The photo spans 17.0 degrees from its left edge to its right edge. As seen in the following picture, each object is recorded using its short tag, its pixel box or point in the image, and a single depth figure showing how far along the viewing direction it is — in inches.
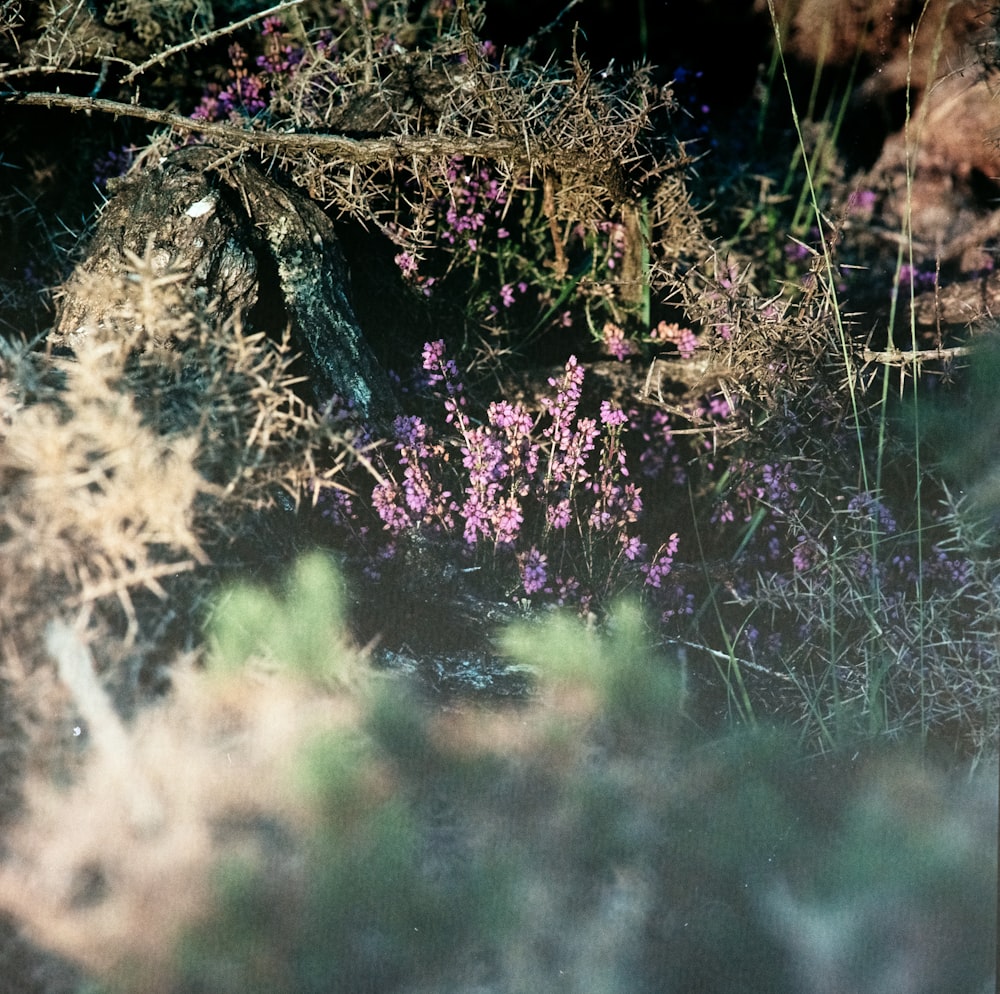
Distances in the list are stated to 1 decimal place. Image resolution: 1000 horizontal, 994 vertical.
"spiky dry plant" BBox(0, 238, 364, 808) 64.0
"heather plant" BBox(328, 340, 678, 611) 66.6
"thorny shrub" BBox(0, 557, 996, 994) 64.7
